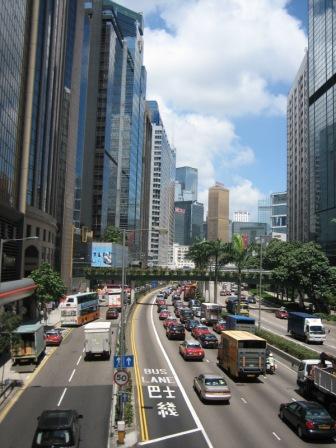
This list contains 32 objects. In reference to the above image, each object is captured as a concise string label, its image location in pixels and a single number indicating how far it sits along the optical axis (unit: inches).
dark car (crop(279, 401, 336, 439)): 869.8
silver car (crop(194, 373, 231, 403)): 1126.4
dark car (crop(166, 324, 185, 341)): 2217.0
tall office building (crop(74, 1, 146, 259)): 6417.3
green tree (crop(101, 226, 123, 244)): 6274.6
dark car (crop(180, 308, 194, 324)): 2838.8
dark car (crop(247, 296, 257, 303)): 4418.8
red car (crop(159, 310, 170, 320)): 3111.0
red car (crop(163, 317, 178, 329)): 2402.3
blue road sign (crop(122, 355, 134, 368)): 996.9
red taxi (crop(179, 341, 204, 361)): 1701.5
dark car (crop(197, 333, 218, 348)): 2025.1
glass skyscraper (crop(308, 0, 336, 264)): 4643.2
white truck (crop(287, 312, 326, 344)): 2175.4
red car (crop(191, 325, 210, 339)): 2183.8
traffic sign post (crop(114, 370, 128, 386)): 909.8
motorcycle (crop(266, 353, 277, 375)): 1512.1
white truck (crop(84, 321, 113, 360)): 1688.0
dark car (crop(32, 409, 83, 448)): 739.4
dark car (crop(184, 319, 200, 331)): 2474.8
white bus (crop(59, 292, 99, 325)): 2659.9
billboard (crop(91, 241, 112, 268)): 4820.4
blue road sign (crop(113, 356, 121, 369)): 1015.9
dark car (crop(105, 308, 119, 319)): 3041.3
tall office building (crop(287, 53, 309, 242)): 6650.6
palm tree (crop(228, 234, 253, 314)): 3415.4
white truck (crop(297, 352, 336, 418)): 1040.2
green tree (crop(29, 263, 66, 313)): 2701.8
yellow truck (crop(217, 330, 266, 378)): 1365.7
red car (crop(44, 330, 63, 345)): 2005.4
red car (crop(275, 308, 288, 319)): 3410.4
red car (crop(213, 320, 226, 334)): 2430.4
